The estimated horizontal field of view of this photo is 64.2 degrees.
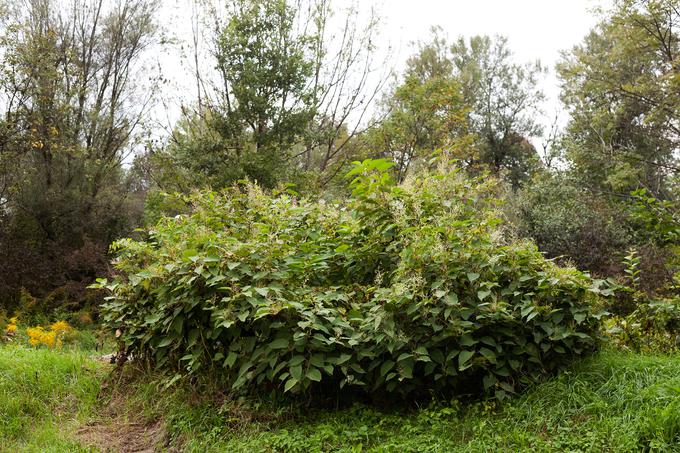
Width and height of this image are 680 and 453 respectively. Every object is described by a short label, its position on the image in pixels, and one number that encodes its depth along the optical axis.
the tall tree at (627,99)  12.01
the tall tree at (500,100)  23.34
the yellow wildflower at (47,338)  6.00
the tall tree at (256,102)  10.02
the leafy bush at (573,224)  9.34
